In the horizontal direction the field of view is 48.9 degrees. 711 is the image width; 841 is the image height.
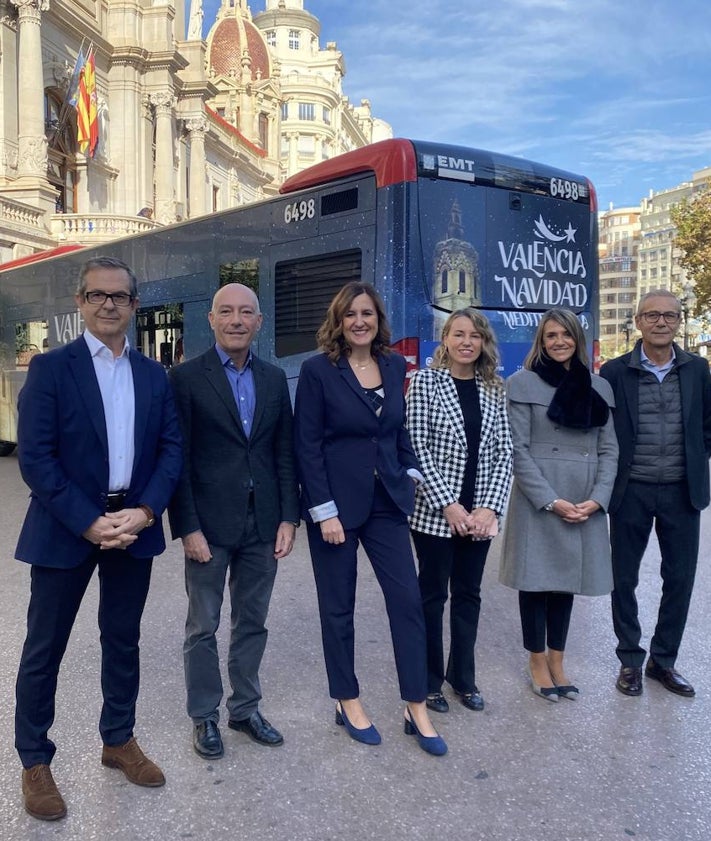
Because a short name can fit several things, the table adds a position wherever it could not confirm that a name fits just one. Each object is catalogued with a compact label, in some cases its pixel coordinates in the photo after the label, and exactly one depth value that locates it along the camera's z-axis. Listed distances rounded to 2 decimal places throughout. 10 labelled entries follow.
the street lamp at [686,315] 34.14
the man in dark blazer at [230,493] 3.21
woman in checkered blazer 3.53
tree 28.12
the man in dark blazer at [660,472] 3.87
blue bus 7.06
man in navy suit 2.72
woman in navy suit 3.30
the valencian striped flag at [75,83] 27.53
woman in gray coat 3.72
